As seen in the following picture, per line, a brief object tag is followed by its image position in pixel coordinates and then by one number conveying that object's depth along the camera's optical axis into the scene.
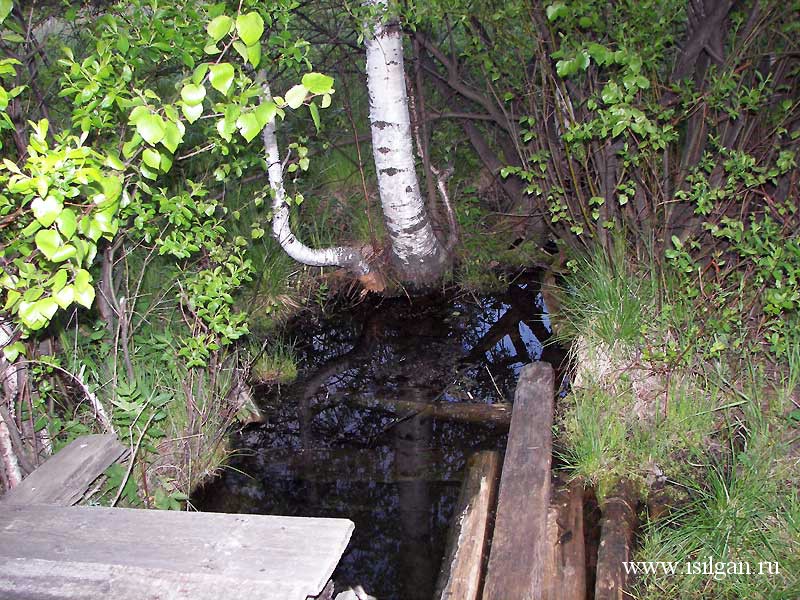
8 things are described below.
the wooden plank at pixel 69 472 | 2.64
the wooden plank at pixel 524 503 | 2.42
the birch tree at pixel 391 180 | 4.80
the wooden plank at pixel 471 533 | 2.71
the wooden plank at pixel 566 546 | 2.64
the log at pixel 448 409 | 4.20
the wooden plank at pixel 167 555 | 1.93
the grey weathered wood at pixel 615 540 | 2.61
